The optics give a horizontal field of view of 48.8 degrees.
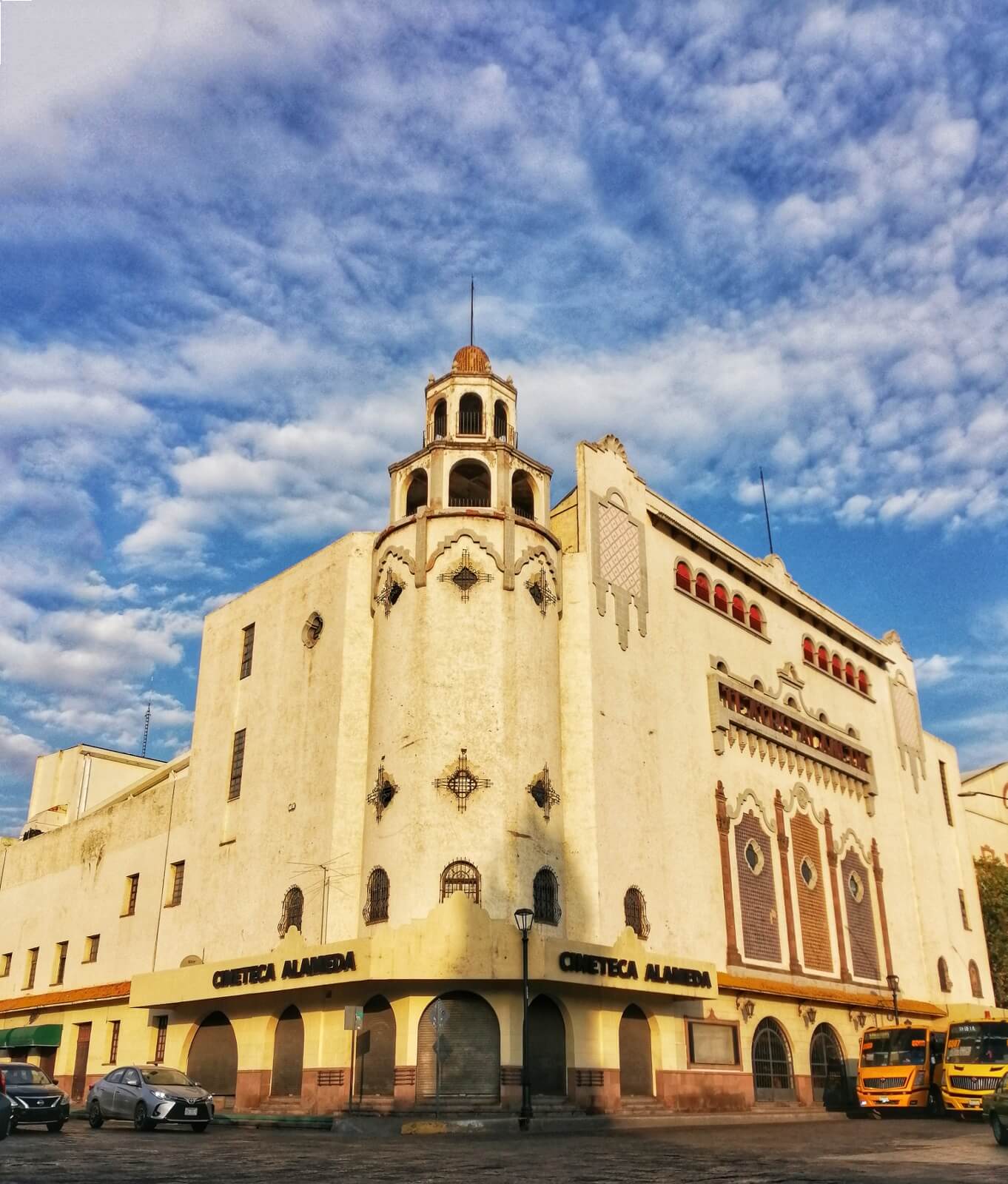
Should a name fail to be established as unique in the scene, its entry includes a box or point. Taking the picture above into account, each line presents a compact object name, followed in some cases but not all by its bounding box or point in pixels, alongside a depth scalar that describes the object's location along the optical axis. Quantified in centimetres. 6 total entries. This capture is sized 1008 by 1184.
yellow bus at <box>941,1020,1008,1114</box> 2791
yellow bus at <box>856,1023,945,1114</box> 3152
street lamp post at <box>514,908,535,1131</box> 2472
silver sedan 2406
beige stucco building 2884
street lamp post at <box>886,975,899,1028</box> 4300
